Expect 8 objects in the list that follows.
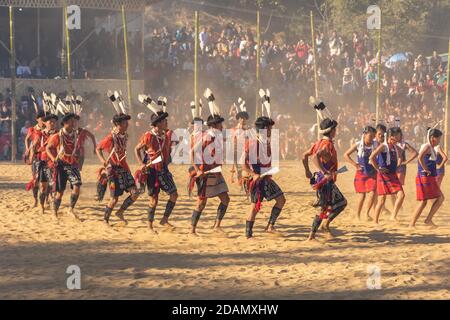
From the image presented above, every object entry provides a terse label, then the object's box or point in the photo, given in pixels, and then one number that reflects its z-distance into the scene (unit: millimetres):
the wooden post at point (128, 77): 26847
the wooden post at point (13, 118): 25906
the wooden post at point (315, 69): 27438
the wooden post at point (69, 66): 24453
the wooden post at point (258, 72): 27181
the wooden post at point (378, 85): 25250
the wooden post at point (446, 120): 26236
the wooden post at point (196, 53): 23859
